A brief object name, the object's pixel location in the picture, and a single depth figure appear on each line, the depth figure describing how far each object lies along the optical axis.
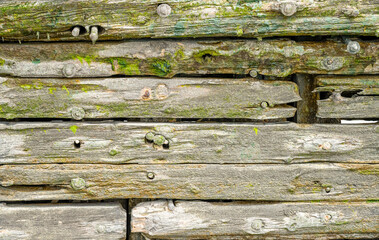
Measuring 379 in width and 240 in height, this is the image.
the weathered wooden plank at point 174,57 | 2.15
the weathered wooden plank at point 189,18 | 2.06
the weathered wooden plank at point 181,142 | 2.25
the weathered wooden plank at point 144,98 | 2.20
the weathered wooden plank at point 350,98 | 2.23
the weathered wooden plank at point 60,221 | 2.36
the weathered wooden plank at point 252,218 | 2.38
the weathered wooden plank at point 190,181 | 2.29
